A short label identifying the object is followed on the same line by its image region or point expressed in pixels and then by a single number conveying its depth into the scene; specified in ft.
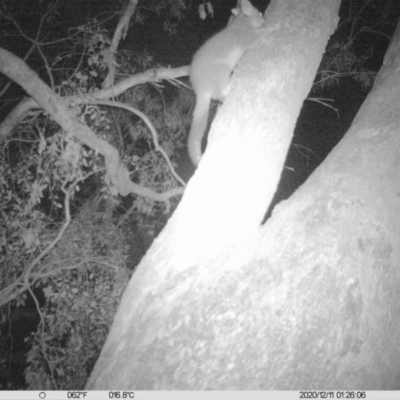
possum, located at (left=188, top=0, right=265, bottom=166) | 10.48
